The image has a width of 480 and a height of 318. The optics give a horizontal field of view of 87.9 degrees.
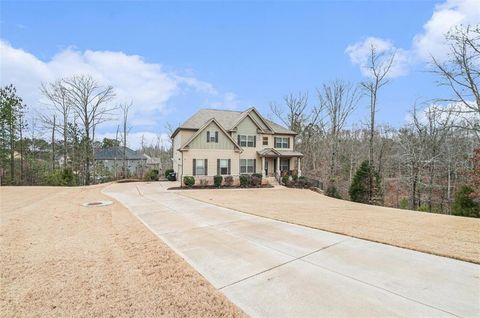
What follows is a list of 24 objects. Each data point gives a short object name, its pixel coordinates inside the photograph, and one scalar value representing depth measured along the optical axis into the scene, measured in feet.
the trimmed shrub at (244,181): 73.68
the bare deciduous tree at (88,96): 91.20
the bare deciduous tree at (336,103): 101.40
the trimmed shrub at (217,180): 71.05
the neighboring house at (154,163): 122.72
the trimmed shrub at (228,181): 73.77
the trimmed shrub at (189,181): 67.41
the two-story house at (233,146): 73.31
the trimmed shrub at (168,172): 90.21
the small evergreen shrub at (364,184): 63.87
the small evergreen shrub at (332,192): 70.40
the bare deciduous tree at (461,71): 46.06
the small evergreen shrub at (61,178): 77.87
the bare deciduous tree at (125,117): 115.85
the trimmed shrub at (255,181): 75.00
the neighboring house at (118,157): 145.48
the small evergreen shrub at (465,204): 43.88
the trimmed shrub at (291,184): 80.02
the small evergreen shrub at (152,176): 89.29
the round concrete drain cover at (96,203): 39.56
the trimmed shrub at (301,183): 79.83
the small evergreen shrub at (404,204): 70.18
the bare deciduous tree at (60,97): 91.50
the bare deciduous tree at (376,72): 80.74
